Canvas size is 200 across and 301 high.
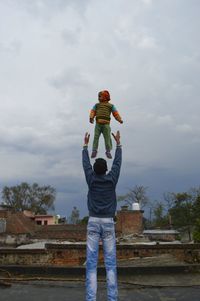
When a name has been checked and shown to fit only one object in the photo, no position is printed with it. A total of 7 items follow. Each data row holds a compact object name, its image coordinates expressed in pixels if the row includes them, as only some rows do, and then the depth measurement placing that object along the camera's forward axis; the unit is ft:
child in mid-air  21.48
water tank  122.61
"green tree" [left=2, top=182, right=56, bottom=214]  219.20
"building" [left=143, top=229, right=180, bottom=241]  116.83
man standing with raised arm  17.22
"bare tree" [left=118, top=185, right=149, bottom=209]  222.48
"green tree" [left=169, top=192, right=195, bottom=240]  197.01
